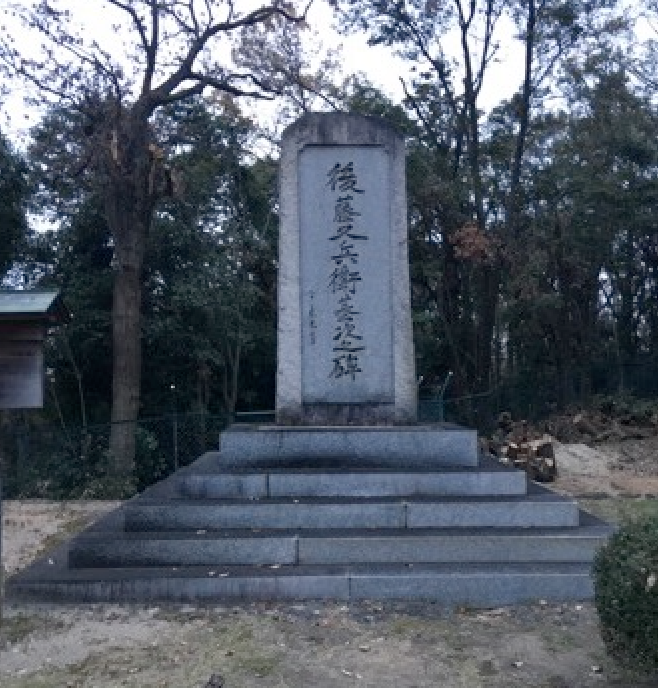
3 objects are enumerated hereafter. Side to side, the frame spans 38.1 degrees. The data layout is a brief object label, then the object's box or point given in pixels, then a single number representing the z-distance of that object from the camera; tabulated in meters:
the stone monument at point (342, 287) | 8.35
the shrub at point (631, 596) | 4.19
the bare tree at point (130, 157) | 15.55
